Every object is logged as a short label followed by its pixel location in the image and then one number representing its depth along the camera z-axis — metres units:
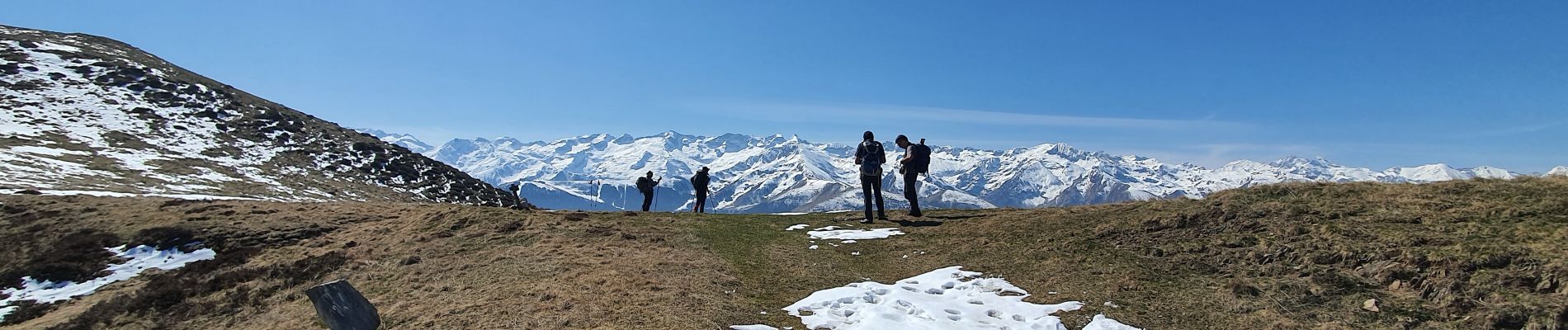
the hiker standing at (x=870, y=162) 22.20
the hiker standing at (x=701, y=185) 32.94
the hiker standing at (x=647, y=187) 34.62
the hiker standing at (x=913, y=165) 22.03
